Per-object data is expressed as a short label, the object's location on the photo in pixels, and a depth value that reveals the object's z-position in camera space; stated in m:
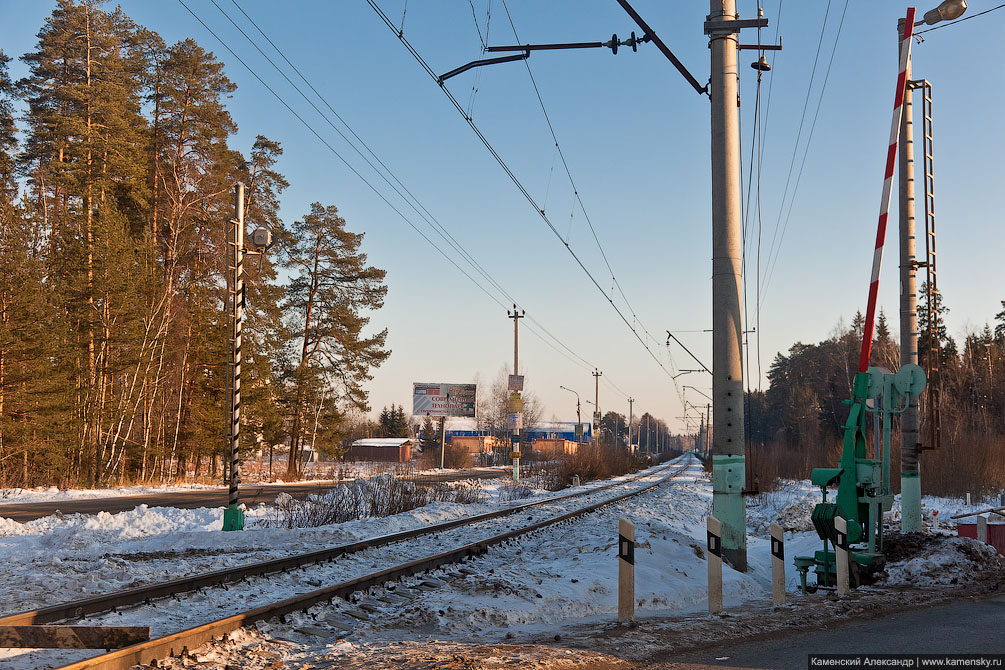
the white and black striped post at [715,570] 8.83
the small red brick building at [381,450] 102.32
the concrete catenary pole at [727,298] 12.11
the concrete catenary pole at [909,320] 14.23
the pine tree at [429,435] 102.62
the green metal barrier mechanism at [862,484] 11.20
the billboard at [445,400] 65.56
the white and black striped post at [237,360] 16.80
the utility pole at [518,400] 40.81
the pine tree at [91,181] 33.09
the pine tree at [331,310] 48.97
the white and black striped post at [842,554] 9.98
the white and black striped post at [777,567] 9.54
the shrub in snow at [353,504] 18.91
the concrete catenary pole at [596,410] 66.61
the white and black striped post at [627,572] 8.23
